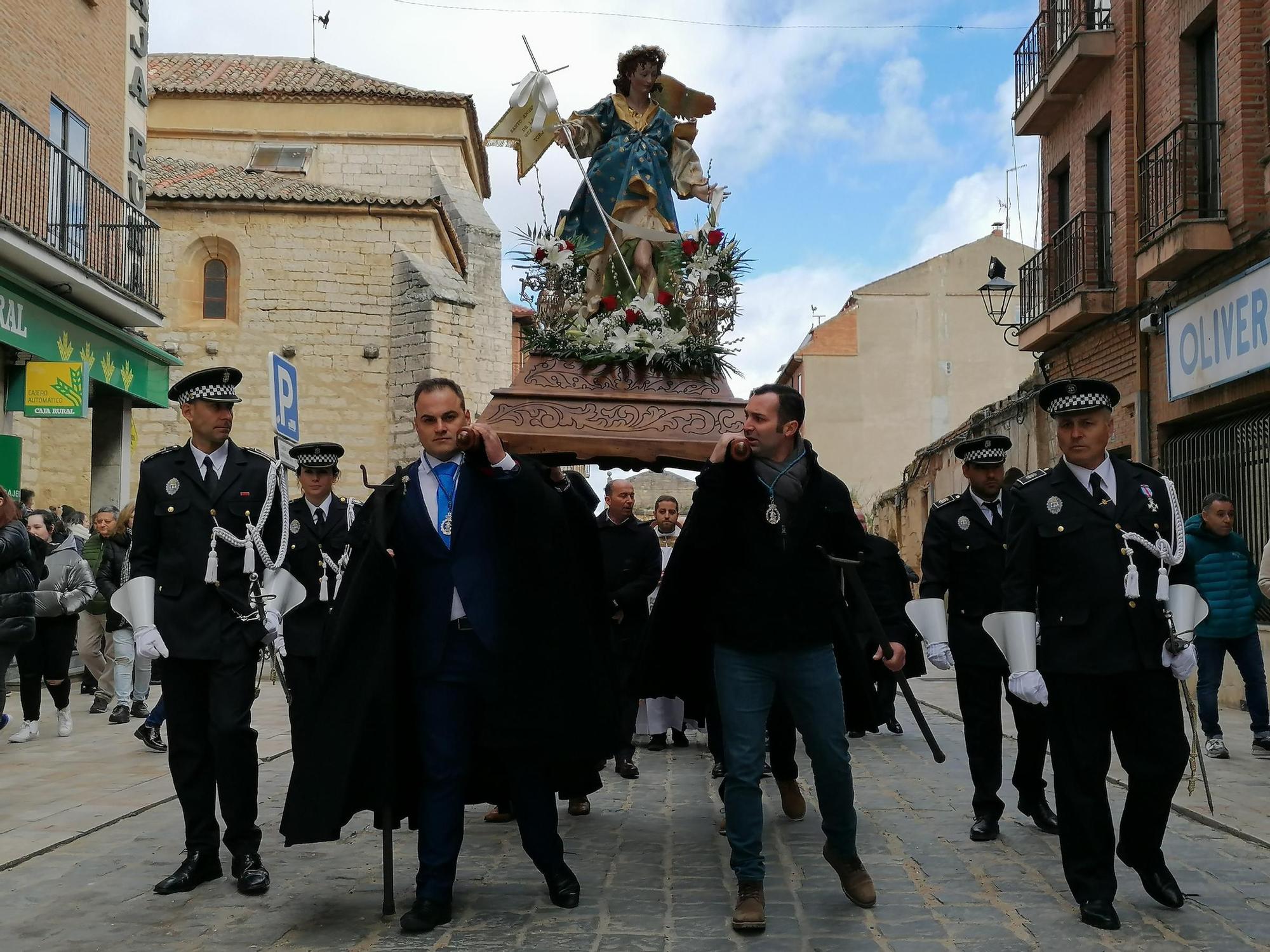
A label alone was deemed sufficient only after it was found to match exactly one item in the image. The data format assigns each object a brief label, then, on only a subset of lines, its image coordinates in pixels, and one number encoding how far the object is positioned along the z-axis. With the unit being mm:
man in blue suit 5375
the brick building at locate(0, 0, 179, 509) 17266
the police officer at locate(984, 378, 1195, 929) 5316
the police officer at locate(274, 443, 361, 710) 7973
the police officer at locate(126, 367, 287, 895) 5848
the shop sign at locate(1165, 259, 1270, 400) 13406
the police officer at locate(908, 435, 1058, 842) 7148
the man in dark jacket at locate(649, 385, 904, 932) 5395
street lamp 20578
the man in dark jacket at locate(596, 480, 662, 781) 9992
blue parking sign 9836
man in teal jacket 10664
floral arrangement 8031
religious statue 8625
